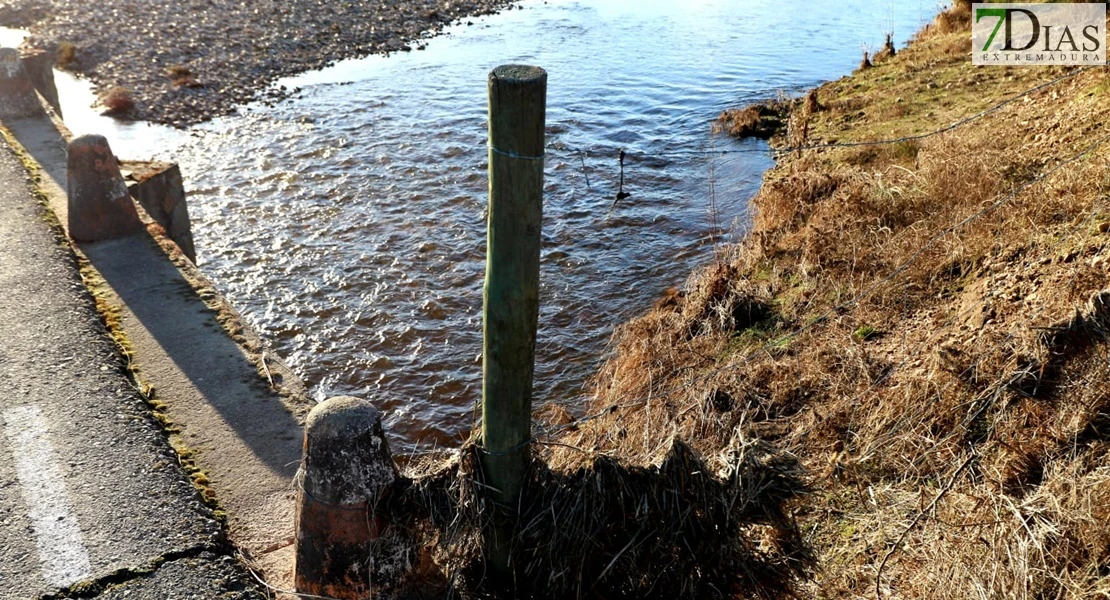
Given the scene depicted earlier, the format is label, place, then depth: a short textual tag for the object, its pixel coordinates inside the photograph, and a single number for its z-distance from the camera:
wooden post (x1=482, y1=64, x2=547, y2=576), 2.84
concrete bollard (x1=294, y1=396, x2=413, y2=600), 3.23
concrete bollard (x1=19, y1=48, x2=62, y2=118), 10.59
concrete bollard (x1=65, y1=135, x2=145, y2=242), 6.48
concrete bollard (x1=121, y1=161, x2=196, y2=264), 7.73
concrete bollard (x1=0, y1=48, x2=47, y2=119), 9.29
